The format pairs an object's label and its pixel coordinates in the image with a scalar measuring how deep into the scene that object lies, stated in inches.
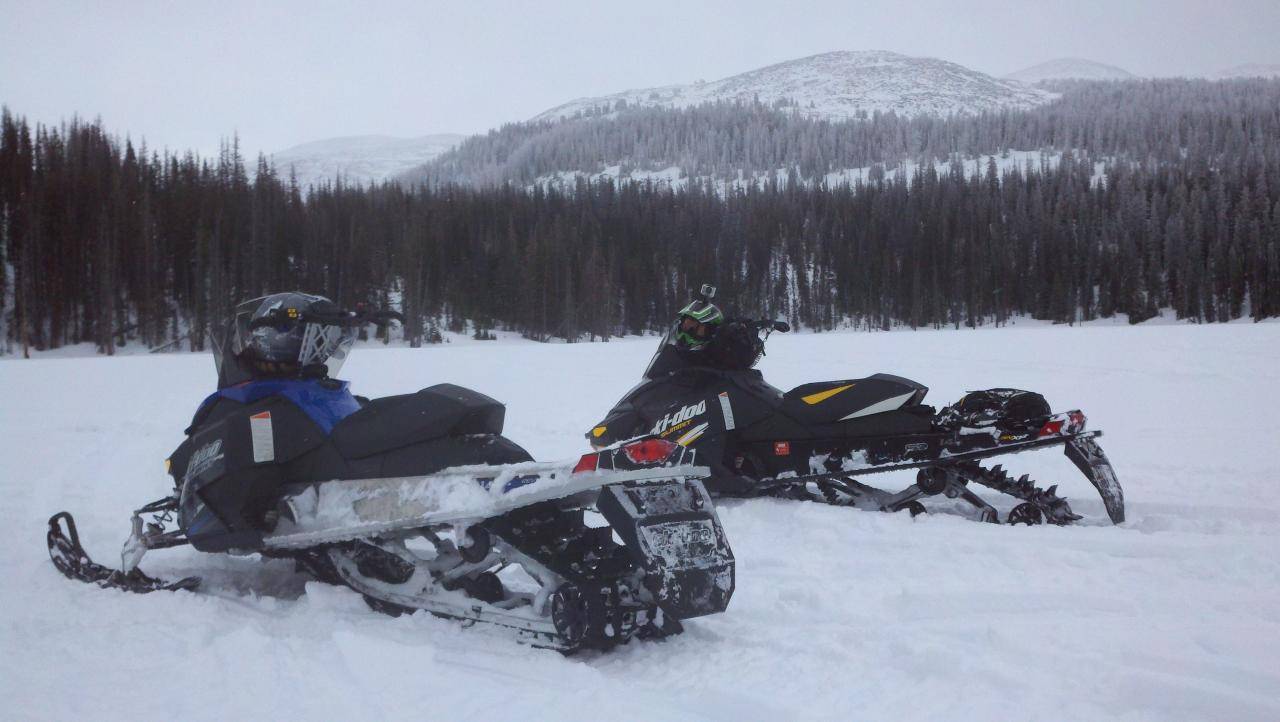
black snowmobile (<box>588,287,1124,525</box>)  186.2
